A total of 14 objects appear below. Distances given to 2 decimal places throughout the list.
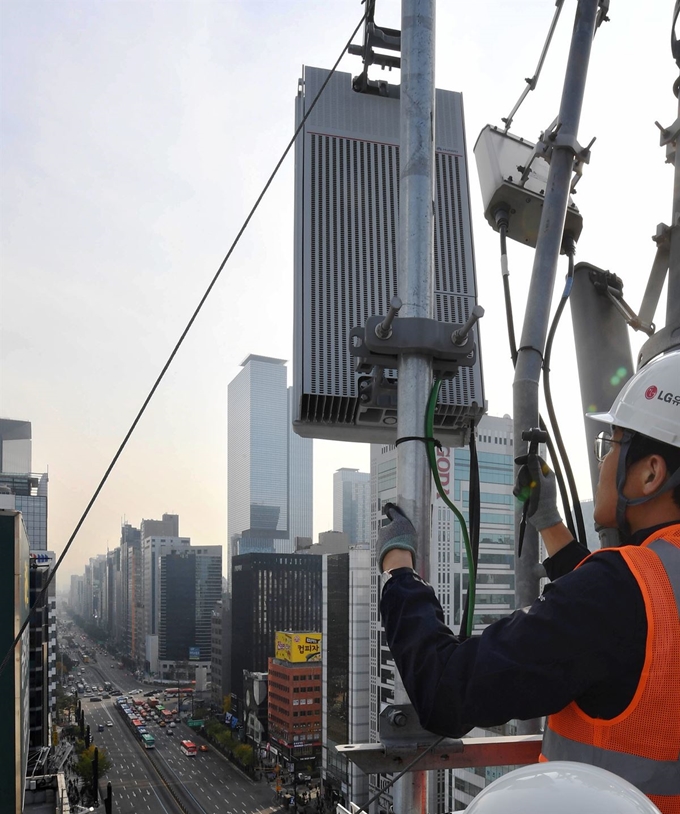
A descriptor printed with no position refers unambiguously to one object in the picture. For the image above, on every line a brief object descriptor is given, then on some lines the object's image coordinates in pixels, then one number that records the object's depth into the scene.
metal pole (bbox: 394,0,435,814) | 1.82
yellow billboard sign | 45.66
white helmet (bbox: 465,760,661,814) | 1.03
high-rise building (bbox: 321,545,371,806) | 34.19
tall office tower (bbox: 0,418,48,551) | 73.75
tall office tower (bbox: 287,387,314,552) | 146.88
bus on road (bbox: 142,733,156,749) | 48.44
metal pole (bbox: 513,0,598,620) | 1.96
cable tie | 1.86
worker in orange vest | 1.18
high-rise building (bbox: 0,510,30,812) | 14.59
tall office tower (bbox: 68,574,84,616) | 186.43
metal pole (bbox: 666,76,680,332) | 2.17
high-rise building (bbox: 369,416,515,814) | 27.19
